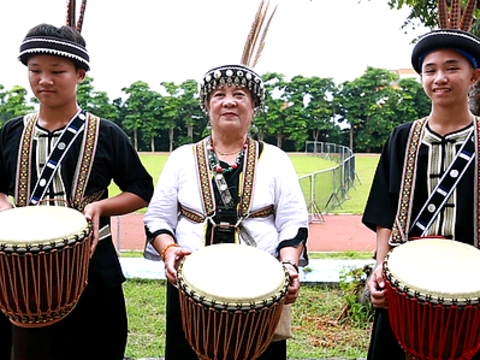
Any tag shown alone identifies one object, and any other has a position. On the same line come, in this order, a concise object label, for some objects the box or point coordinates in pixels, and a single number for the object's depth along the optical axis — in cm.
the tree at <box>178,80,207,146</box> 3331
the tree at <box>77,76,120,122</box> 3198
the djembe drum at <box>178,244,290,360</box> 143
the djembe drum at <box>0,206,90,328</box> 155
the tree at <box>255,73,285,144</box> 3451
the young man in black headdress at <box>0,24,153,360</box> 187
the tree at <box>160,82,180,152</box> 3471
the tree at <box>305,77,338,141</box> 3653
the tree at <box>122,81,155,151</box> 3512
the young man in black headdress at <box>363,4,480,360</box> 172
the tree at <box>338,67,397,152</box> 3322
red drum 142
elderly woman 188
